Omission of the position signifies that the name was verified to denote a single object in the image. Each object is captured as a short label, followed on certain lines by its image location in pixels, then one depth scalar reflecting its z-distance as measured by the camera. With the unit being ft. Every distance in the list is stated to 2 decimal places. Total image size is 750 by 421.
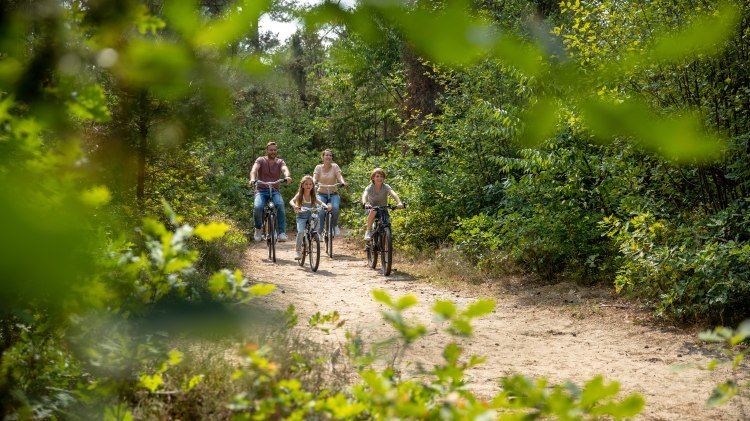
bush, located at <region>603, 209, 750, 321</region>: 17.83
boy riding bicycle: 32.48
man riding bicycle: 36.04
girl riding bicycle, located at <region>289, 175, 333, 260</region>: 34.22
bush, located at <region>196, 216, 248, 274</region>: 27.14
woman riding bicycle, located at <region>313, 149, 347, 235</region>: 38.55
